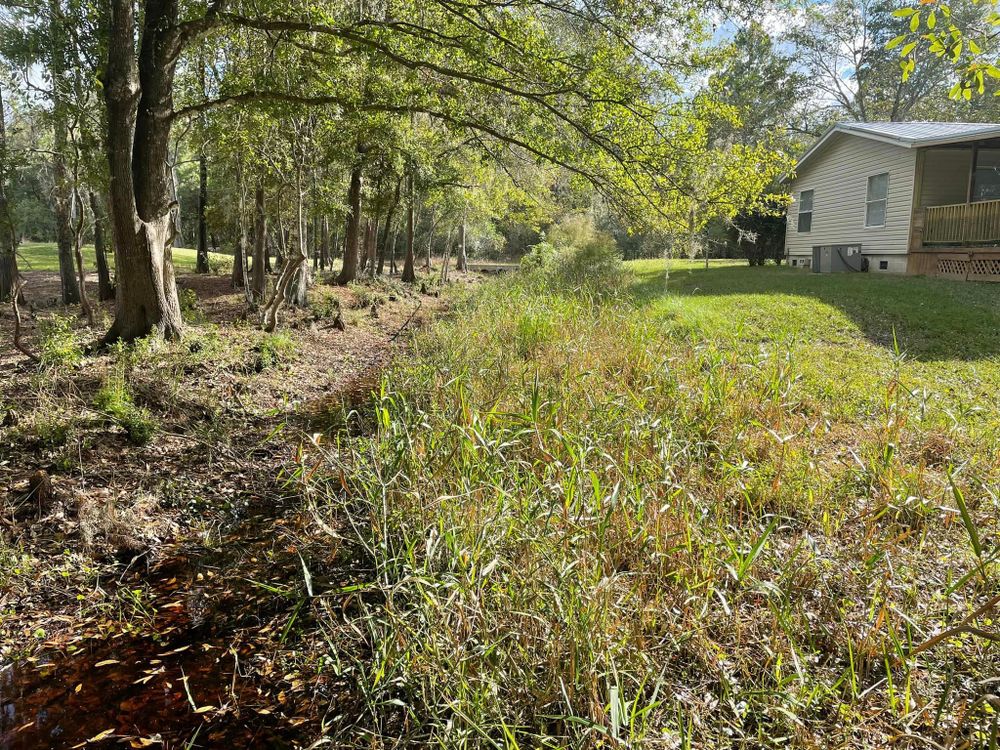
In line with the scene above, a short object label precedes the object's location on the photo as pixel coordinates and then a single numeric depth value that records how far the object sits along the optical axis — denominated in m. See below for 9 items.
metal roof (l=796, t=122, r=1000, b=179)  13.59
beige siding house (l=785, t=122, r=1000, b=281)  14.12
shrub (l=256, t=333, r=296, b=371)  7.96
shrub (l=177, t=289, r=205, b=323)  9.62
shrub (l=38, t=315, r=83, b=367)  6.70
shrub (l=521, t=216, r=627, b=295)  12.91
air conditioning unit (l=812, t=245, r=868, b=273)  17.94
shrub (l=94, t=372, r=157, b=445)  5.40
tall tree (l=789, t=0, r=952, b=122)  31.81
